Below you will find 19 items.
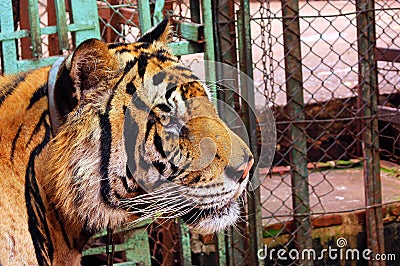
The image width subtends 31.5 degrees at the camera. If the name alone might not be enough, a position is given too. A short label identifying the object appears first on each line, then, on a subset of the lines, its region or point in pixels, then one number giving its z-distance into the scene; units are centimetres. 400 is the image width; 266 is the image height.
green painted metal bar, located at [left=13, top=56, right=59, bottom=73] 373
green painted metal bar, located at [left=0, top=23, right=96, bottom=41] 371
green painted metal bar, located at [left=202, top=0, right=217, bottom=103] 414
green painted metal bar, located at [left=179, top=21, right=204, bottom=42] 416
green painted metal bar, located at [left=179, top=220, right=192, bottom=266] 428
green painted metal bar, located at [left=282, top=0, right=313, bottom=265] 447
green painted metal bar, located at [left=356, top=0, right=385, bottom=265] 464
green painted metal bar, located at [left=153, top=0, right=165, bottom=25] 403
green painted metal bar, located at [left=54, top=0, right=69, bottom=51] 376
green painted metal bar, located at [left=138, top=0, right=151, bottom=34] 397
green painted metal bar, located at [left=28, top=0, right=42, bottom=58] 372
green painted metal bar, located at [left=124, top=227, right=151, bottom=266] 409
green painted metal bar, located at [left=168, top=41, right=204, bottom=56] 407
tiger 253
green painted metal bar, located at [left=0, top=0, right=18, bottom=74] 370
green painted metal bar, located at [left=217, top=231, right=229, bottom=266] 437
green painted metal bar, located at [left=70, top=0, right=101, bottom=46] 383
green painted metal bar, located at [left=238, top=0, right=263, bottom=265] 425
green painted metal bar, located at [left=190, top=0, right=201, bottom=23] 428
